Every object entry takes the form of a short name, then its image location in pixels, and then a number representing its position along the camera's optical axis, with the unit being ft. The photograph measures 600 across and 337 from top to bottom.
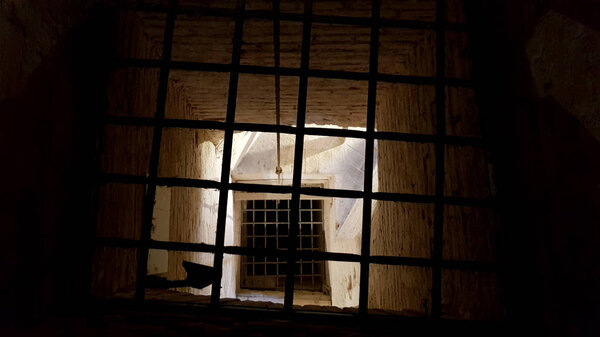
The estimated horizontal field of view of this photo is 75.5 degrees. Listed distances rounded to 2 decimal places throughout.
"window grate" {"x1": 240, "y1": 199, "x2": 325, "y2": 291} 23.56
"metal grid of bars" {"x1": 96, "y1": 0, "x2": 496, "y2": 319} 4.74
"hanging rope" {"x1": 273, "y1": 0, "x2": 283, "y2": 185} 5.37
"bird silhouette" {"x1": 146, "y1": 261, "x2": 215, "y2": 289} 4.92
